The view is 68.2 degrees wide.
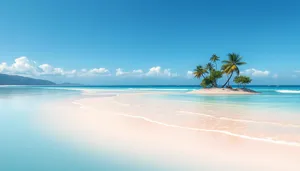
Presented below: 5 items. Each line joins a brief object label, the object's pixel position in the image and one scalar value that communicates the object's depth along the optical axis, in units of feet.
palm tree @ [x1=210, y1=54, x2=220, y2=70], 170.09
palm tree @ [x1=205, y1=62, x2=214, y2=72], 169.78
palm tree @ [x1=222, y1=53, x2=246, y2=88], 155.87
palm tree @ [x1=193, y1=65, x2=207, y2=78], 169.68
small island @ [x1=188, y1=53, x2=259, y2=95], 151.33
